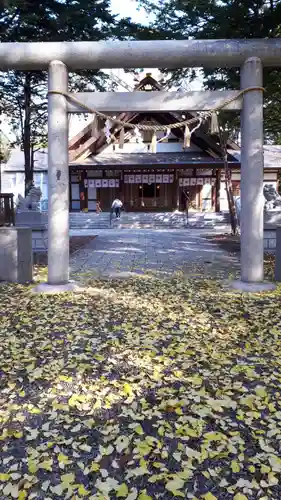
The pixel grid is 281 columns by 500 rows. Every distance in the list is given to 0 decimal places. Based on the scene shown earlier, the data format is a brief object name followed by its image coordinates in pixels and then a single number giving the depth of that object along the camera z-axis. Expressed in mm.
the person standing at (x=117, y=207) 24172
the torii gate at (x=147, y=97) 6434
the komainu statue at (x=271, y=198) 11911
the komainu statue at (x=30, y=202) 12875
